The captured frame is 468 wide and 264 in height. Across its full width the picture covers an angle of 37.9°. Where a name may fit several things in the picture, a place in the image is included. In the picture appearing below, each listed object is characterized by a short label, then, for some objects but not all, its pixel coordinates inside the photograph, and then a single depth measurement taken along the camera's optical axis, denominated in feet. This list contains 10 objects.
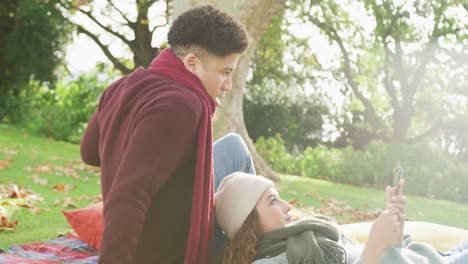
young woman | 8.36
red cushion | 13.20
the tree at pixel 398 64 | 41.04
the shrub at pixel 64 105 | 43.68
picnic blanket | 12.09
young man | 7.74
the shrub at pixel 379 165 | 36.24
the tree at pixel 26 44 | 44.65
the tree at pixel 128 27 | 47.05
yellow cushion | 13.00
